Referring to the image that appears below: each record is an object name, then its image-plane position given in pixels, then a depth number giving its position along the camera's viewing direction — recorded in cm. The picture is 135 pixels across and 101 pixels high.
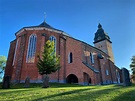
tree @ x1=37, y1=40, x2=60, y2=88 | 1584
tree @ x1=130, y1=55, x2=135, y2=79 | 3610
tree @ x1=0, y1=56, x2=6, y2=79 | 3697
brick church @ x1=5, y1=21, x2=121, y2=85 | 2106
